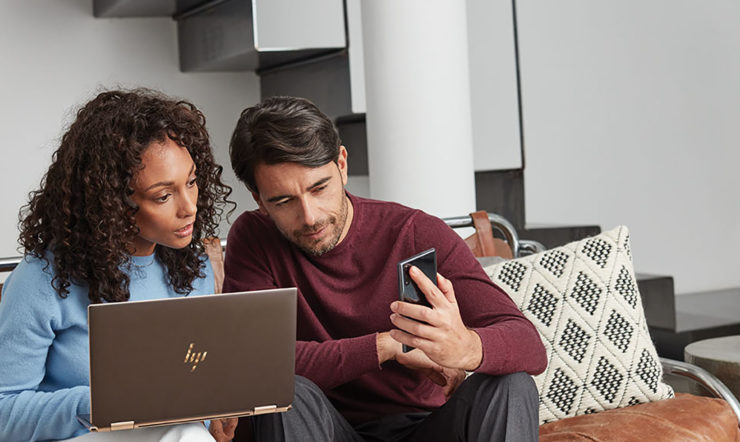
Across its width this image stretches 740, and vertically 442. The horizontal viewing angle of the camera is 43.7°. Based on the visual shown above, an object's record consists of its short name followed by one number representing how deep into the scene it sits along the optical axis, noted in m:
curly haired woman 1.54
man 1.67
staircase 3.50
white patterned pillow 2.16
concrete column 3.03
